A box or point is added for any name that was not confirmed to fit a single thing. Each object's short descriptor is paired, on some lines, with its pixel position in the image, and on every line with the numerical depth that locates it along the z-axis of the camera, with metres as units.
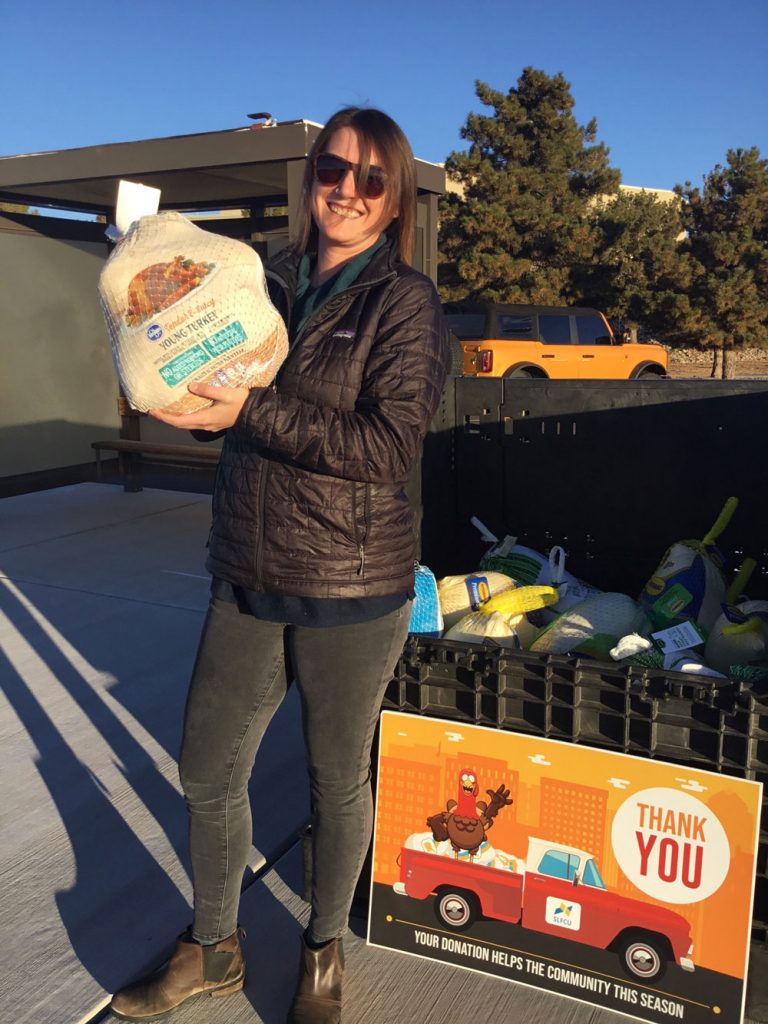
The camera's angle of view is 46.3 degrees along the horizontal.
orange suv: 14.63
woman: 1.71
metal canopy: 6.00
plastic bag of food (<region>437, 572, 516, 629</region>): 2.66
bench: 7.76
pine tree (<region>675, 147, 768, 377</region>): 27.72
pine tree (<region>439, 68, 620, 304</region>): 27.48
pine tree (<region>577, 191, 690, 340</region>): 27.30
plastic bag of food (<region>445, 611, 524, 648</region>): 2.41
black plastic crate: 1.84
